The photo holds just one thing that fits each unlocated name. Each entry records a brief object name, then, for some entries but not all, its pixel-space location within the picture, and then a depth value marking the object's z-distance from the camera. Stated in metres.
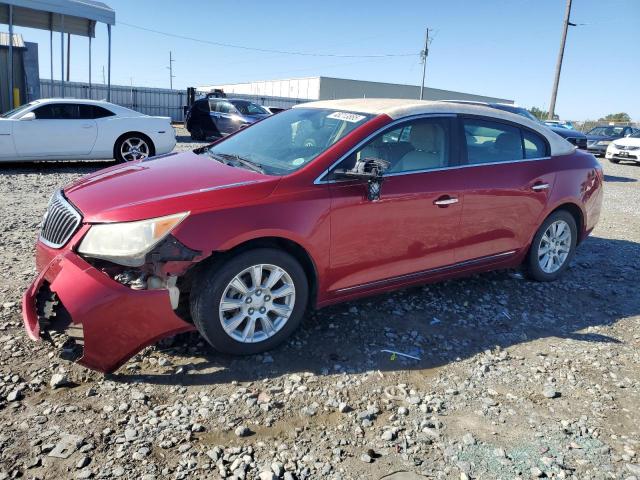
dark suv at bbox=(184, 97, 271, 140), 17.27
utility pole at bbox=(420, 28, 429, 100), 41.50
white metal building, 56.78
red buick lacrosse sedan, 2.94
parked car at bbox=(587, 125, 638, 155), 20.02
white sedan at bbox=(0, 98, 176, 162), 9.58
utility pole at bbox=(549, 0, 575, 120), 27.23
